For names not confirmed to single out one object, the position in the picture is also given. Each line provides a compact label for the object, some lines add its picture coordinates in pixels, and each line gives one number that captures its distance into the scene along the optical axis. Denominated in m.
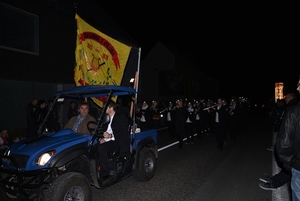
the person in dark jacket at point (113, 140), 4.62
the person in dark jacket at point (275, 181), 5.37
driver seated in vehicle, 4.96
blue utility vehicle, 3.68
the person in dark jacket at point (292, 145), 2.84
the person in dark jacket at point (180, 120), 10.36
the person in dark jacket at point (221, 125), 10.09
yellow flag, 6.22
